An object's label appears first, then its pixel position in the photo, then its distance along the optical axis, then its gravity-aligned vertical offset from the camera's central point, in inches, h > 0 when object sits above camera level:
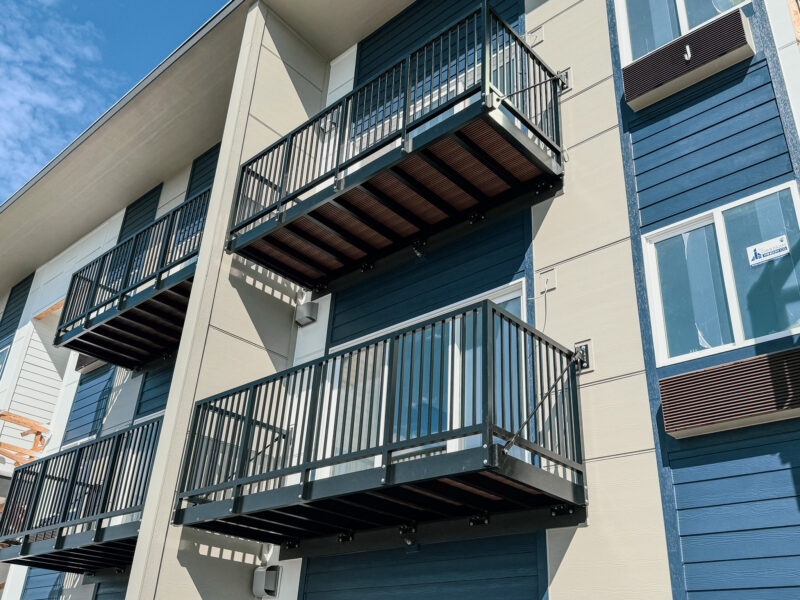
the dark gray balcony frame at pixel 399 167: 317.7 +216.4
